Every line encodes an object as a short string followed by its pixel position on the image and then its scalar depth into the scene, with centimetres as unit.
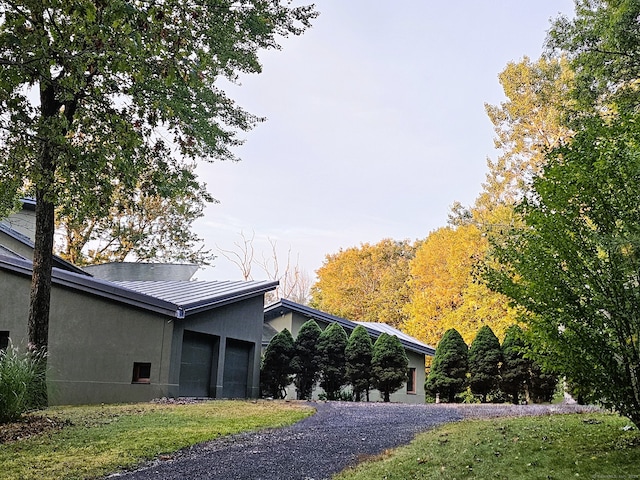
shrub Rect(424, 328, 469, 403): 1703
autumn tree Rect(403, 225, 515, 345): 2252
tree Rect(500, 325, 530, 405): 1552
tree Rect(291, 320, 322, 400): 1712
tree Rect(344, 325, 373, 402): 1706
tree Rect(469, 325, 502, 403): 1630
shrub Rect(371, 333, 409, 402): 1700
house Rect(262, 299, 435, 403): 2058
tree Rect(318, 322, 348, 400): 1711
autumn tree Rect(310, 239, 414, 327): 3475
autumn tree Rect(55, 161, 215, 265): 2723
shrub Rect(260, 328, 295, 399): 1709
